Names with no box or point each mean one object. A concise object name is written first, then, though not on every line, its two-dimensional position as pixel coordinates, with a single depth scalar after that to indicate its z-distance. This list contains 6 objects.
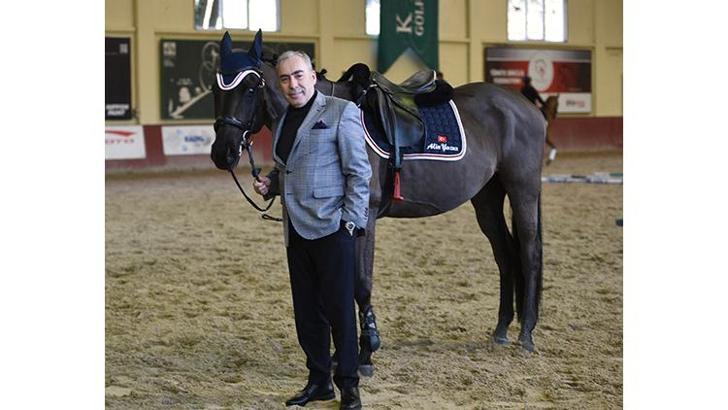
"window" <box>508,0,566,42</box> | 24.14
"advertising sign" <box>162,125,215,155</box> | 19.72
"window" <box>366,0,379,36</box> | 22.06
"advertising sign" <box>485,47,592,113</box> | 23.83
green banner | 21.88
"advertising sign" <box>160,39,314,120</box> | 20.02
